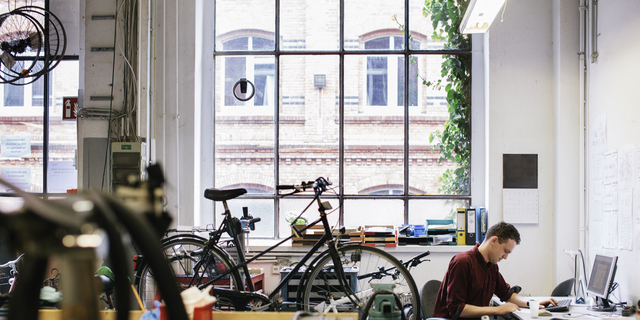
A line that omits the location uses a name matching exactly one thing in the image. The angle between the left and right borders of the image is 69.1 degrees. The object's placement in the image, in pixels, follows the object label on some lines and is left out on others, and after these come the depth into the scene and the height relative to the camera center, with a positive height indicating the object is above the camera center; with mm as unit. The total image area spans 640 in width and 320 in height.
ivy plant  4844 +599
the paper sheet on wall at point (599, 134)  3814 +240
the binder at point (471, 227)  4527 -630
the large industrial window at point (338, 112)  4887 +528
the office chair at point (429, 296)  3035 -884
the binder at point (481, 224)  4520 -599
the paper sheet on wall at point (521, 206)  4445 -417
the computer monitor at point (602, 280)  3070 -798
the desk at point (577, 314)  2859 -961
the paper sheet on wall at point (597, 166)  3867 -27
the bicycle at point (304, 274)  3504 -879
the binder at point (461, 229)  4535 -651
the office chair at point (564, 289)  3781 -1029
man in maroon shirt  2752 -731
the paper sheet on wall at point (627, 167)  3320 -30
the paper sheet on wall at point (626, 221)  3338 -424
